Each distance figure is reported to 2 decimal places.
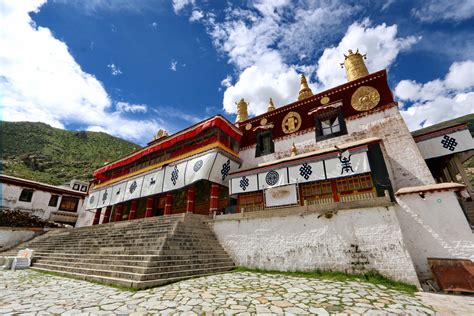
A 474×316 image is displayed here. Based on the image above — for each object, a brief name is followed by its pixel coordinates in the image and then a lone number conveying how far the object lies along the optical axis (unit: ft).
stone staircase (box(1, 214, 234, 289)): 23.70
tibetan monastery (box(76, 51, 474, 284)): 26.16
